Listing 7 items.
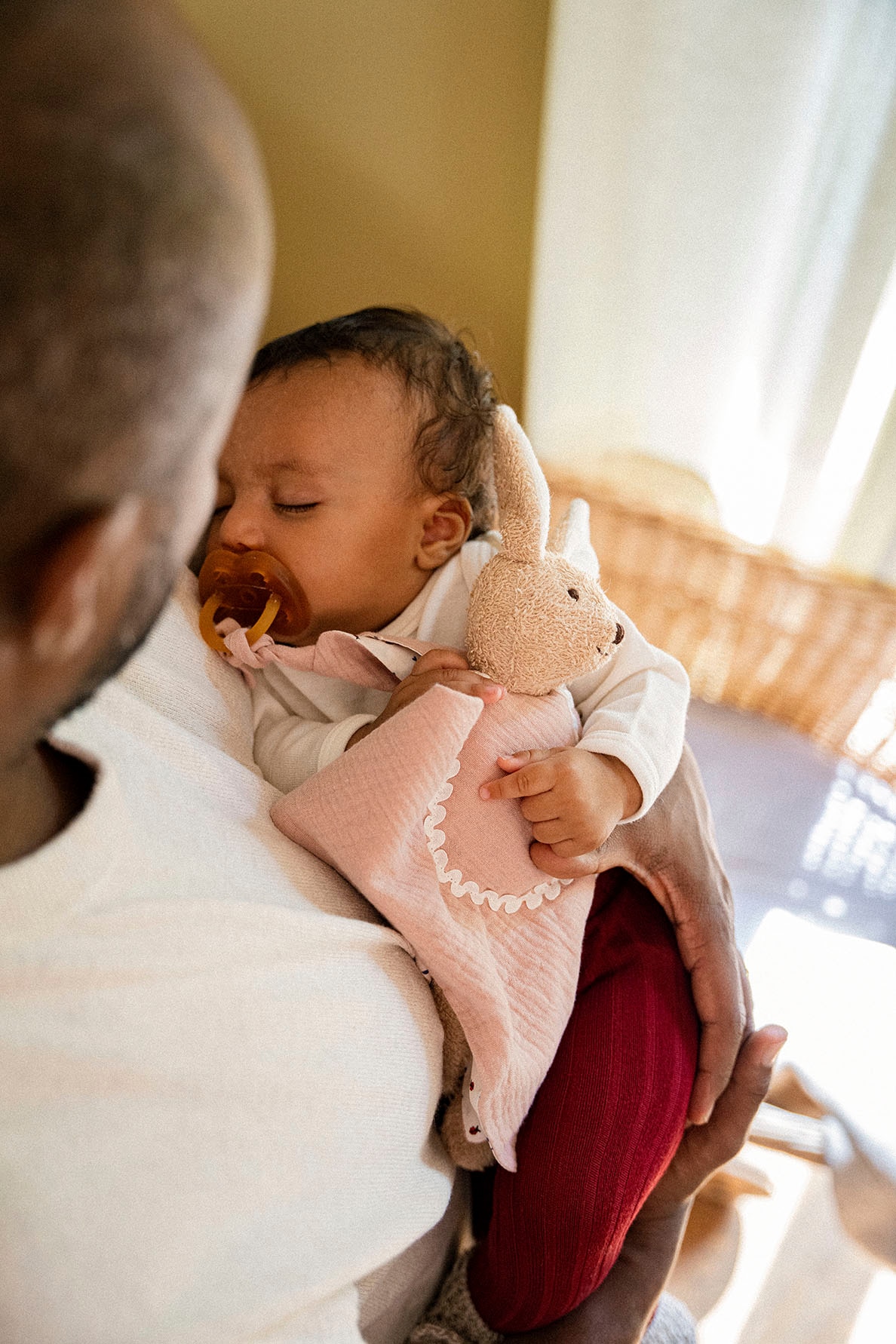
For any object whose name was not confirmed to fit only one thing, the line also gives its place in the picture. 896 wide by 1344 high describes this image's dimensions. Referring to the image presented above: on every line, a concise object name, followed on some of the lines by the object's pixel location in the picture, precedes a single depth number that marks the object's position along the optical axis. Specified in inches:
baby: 31.5
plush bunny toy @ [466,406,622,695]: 30.1
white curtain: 49.3
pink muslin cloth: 27.9
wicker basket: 58.2
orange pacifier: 34.8
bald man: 13.7
